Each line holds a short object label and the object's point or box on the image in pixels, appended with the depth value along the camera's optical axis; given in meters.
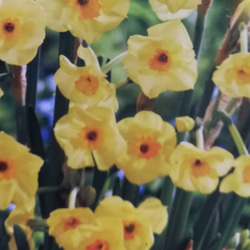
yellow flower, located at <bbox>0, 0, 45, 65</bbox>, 0.54
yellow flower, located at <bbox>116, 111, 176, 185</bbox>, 0.57
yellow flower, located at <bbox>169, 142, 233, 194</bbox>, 0.57
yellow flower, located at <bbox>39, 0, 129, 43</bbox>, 0.54
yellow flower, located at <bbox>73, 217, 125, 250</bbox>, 0.56
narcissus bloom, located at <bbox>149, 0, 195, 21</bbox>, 0.55
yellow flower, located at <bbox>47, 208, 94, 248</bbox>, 0.57
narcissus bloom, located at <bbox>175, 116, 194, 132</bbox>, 0.58
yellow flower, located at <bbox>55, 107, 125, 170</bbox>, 0.55
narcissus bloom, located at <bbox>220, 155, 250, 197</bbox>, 0.58
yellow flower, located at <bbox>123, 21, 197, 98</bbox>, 0.55
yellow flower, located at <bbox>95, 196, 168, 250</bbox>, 0.57
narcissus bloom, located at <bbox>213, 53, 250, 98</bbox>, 0.56
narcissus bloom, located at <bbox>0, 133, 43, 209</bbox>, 0.55
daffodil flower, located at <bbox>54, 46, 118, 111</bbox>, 0.55
